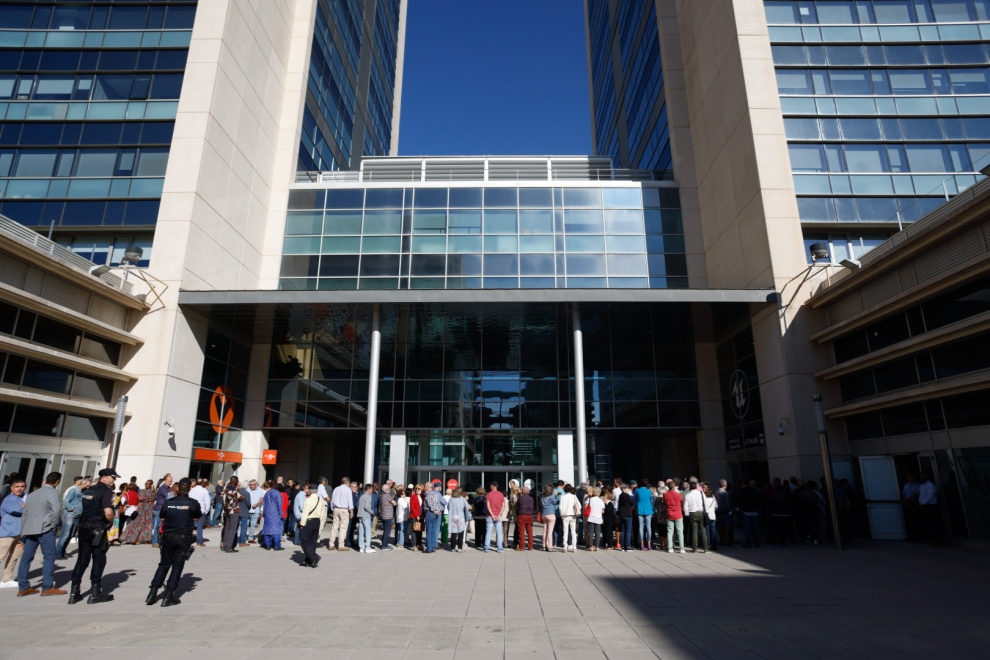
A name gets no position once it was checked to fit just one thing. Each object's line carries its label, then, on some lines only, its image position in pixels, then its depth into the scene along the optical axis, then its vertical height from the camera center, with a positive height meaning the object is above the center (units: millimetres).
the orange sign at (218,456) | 21753 +1020
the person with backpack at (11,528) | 8859 -684
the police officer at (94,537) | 8383 -775
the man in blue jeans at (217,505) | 18506 -701
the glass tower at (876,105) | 21781 +14237
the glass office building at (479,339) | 25500 +6095
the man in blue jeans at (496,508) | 15148 -642
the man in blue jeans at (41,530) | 8742 -701
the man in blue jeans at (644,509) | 15469 -670
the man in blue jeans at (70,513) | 12273 -664
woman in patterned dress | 15508 -1044
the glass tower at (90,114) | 22219 +14246
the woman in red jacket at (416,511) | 16016 -758
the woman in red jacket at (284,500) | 17031 -514
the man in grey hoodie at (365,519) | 14883 -908
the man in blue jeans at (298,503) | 15138 -548
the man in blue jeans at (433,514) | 15047 -811
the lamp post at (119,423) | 15242 +1552
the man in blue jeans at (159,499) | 14672 -416
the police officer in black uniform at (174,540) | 8258 -805
